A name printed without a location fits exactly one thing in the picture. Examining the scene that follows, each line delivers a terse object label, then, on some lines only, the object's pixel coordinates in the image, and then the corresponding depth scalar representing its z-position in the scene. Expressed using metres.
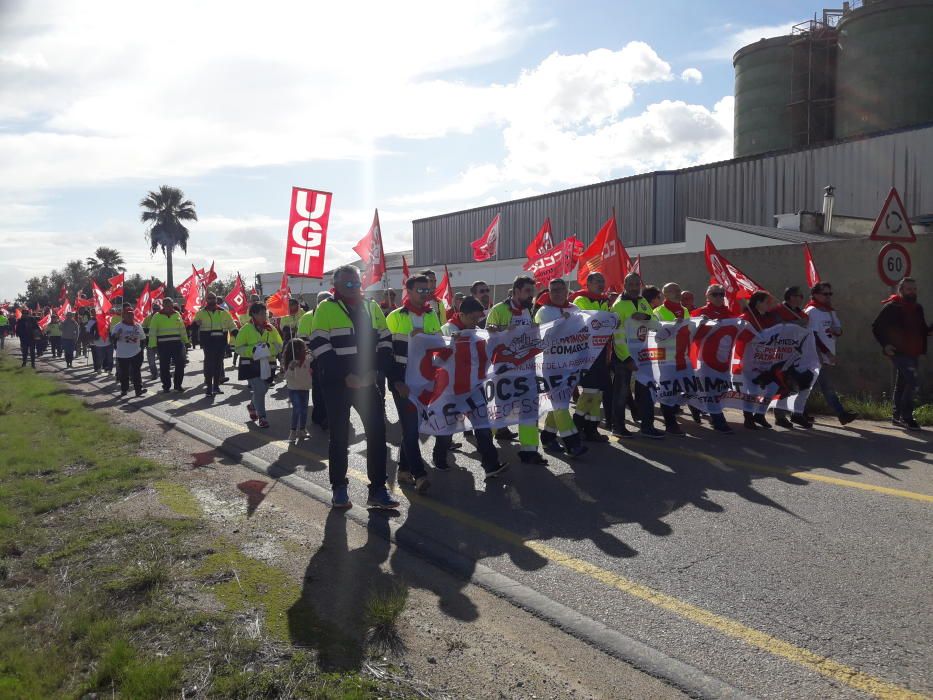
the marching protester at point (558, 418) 7.67
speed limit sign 9.99
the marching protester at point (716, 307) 9.43
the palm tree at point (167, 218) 62.75
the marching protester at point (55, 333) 28.48
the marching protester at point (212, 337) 14.29
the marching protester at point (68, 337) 23.42
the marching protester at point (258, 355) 10.39
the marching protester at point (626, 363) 8.76
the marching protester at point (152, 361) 17.72
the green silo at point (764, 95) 37.19
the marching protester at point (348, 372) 5.91
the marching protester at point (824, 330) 9.55
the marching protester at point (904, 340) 9.12
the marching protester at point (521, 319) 7.45
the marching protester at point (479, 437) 7.00
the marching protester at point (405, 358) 6.77
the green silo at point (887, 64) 32.03
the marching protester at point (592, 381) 8.28
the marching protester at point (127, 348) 14.72
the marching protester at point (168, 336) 14.48
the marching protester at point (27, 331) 23.95
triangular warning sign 9.87
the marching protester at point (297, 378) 9.07
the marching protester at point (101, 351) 19.73
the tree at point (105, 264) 74.06
